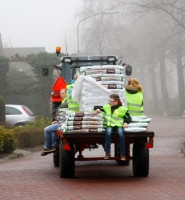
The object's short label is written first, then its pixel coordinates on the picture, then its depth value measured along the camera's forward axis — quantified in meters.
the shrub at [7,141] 20.80
